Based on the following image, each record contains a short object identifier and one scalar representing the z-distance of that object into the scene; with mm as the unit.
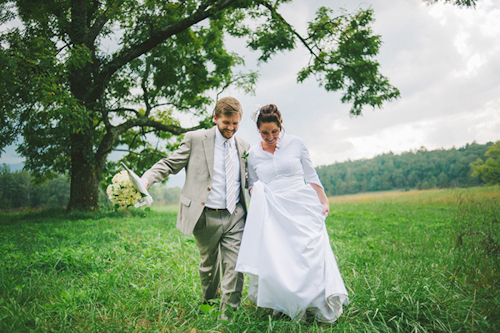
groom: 3158
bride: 2803
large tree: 8703
